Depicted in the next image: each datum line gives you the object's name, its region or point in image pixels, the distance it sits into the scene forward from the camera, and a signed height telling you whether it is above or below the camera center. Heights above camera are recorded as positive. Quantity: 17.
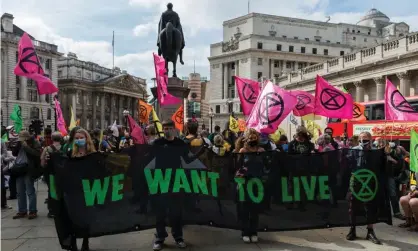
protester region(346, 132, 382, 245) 6.88 -1.57
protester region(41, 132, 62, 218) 6.30 -0.52
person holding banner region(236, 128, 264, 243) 6.65 -1.36
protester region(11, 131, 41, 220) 8.41 -0.96
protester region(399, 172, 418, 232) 7.62 -1.67
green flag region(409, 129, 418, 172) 7.54 -0.61
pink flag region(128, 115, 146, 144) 11.54 -0.32
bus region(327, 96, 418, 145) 18.03 -0.27
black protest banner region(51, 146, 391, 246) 6.20 -1.09
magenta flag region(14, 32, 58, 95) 10.80 +1.46
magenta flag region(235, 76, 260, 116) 12.23 +0.87
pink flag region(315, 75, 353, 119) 11.95 +0.53
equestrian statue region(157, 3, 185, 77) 15.13 +3.19
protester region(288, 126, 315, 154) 8.32 -0.44
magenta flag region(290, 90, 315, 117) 16.22 +0.64
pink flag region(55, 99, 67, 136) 16.34 +0.09
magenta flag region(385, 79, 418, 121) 10.32 +0.34
